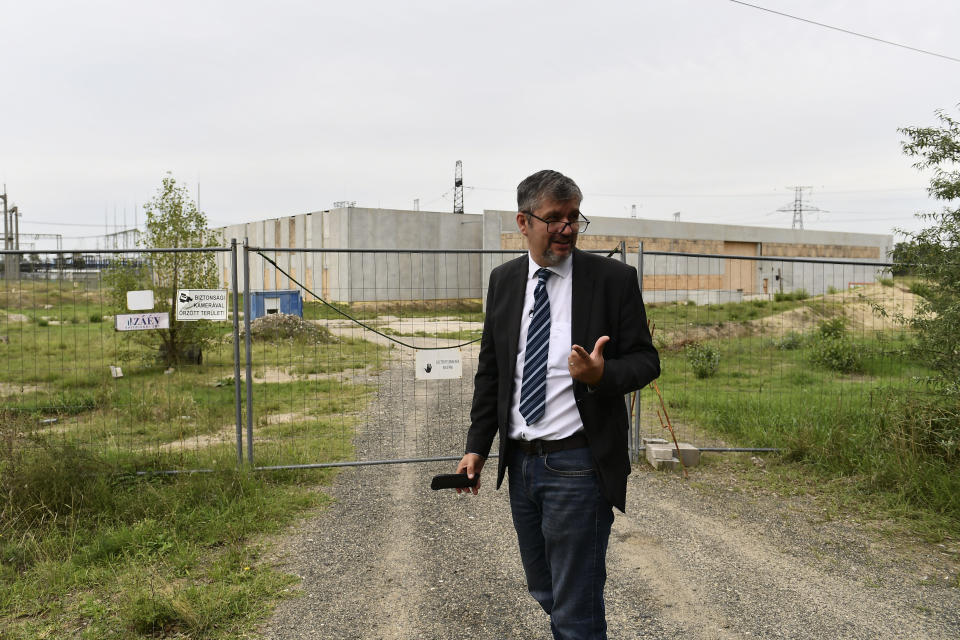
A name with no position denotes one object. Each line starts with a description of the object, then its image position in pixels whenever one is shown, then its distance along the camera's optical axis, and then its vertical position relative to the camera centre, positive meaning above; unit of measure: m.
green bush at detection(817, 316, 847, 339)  15.27 -1.02
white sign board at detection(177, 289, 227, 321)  5.96 -0.19
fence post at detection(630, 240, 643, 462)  6.75 -1.60
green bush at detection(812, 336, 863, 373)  12.56 -1.37
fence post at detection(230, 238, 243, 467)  5.89 -0.52
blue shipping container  23.62 -0.68
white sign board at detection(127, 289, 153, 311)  5.84 -0.15
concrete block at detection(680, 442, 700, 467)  6.60 -1.72
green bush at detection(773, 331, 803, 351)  16.12 -1.41
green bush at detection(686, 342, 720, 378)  12.95 -1.51
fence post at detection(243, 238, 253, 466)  5.80 -0.53
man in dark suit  2.25 -0.39
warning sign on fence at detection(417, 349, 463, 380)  6.17 -0.76
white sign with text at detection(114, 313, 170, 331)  5.80 -0.35
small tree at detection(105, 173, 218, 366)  12.27 +0.19
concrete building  37.12 +3.08
